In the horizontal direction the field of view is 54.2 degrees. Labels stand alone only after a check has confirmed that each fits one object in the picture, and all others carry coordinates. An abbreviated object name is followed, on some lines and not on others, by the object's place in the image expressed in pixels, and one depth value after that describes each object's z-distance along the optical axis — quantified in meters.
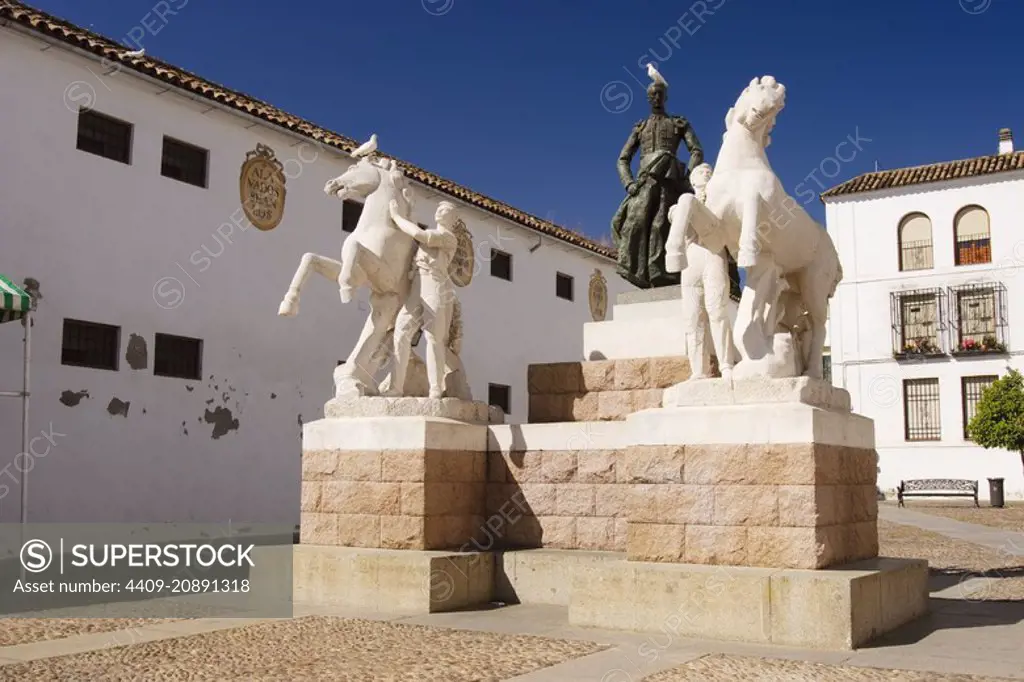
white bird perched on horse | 8.89
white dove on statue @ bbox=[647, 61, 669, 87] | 10.09
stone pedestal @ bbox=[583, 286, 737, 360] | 8.84
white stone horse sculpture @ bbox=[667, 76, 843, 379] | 6.63
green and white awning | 9.52
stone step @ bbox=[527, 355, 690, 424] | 8.50
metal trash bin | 24.48
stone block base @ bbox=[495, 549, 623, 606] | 7.50
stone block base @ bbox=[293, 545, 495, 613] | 7.44
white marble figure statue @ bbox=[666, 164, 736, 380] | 6.71
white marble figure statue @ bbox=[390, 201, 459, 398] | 8.34
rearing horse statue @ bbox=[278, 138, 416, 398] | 8.36
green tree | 24.23
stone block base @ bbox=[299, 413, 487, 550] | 7.87
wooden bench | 24.73
